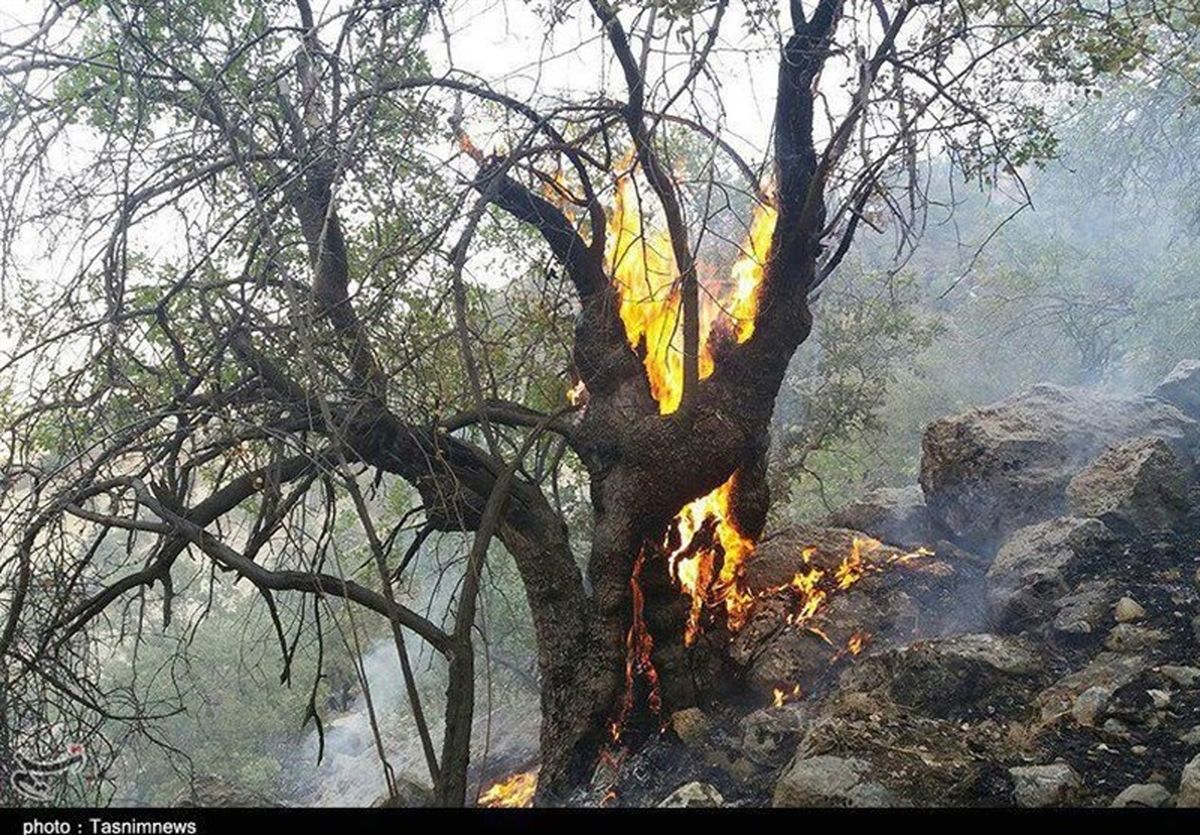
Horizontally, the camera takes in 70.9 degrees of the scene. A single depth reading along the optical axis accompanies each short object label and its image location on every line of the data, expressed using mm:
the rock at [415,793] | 7249
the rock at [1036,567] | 5793
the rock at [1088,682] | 4512
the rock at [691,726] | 5520
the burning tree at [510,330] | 3512
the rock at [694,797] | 4427
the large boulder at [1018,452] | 7336
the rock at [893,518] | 7891
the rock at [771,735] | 5137
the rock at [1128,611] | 5258
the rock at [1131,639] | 4902
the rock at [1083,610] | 5375
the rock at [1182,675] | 4365
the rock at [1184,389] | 9297
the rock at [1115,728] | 4164
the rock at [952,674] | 4859
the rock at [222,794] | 6652
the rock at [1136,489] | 6406
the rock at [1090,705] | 4336
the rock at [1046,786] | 3732
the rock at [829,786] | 3756
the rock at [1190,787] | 3246
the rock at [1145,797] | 3418
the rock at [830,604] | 6211
